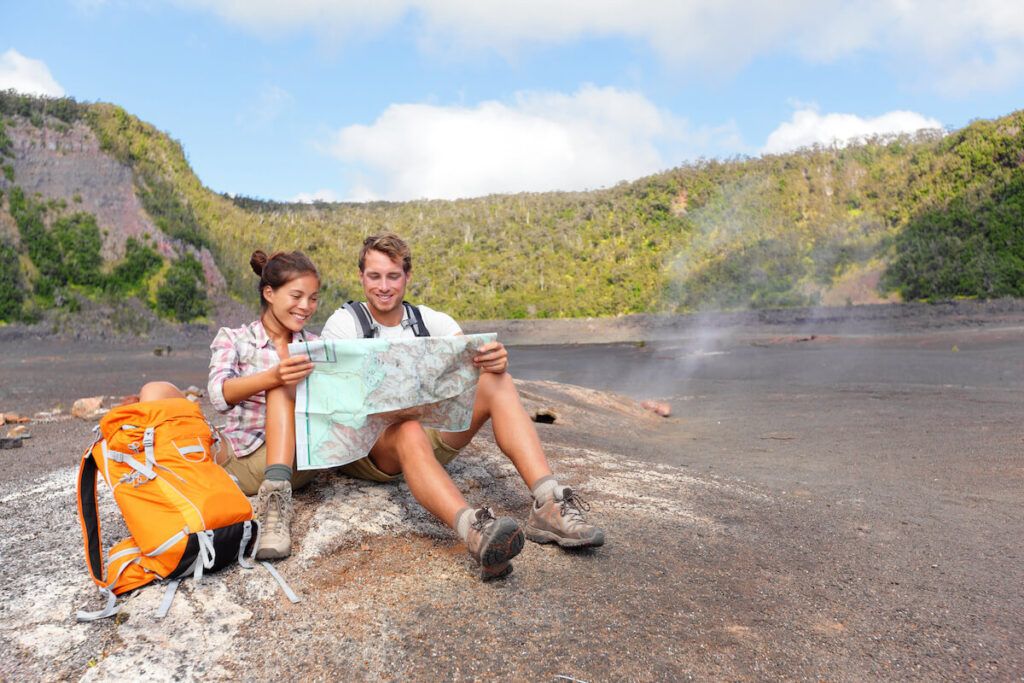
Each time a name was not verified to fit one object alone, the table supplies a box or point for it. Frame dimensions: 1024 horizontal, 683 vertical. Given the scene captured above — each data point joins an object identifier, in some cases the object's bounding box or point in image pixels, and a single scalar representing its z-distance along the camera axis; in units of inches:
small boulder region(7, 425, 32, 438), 245.6
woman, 111.6
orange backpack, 95.7
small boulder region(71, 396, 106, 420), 296.5
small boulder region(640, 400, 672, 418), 366.0
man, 107.6
